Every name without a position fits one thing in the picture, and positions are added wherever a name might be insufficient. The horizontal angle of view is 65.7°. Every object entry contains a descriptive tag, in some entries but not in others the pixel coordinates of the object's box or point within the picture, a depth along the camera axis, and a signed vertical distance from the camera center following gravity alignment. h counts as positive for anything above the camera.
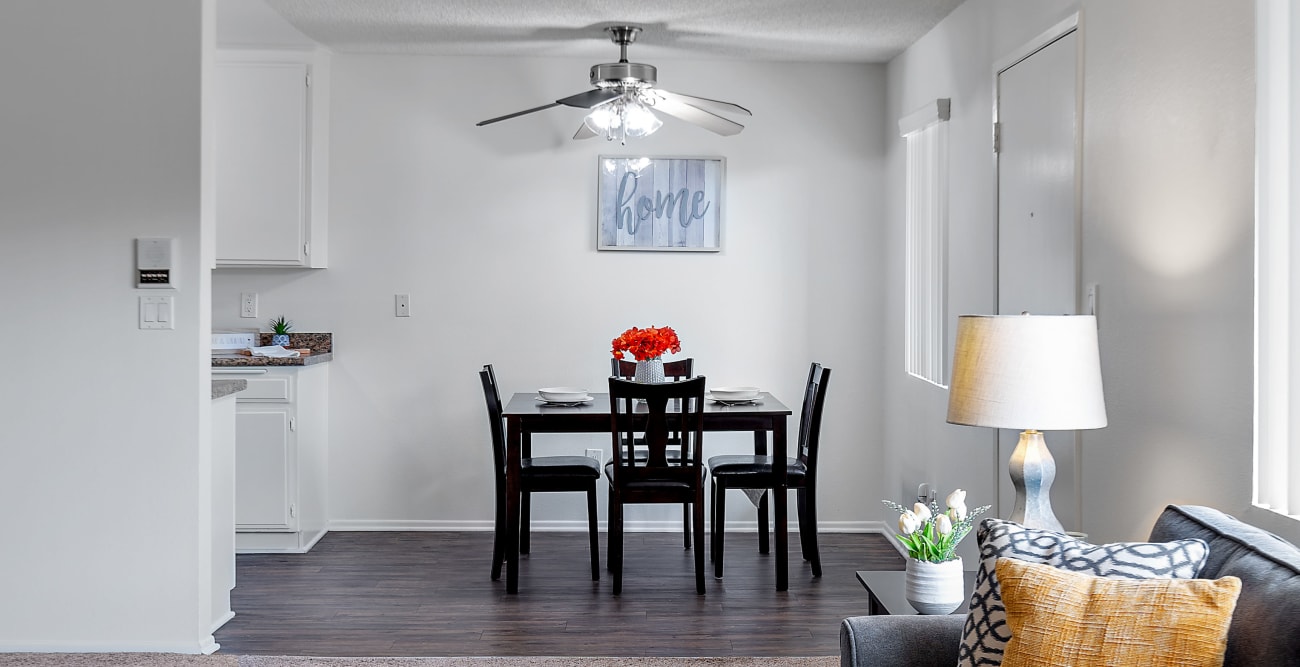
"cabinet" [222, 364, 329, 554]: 4.50 -0.63
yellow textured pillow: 1.41 -0.42
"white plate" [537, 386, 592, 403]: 4.20 -0.29
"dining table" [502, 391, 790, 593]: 3.94 -0.39
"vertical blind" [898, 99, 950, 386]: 4.12 +0.35
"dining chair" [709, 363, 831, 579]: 4.12 -0.62
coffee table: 2.12 -0.60
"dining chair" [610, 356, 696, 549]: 4.55 -0.21
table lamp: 2.06 -0.10
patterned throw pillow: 1.59 -0.38
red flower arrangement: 4.14 -0.07
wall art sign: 4.99 +0.61
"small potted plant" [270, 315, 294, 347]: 4.85 -0.04
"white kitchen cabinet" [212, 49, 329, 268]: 4.70 +0.77
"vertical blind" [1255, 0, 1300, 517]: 1.96 +0.13
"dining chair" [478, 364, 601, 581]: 4.08 -0.60
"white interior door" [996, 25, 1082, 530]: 2.90 +0.40
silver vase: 4.21 -0.19
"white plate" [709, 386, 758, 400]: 4.30 -0.29
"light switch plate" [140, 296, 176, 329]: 3.13 +0.04
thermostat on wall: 3.12 +0.20
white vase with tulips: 2.02 -0.47
